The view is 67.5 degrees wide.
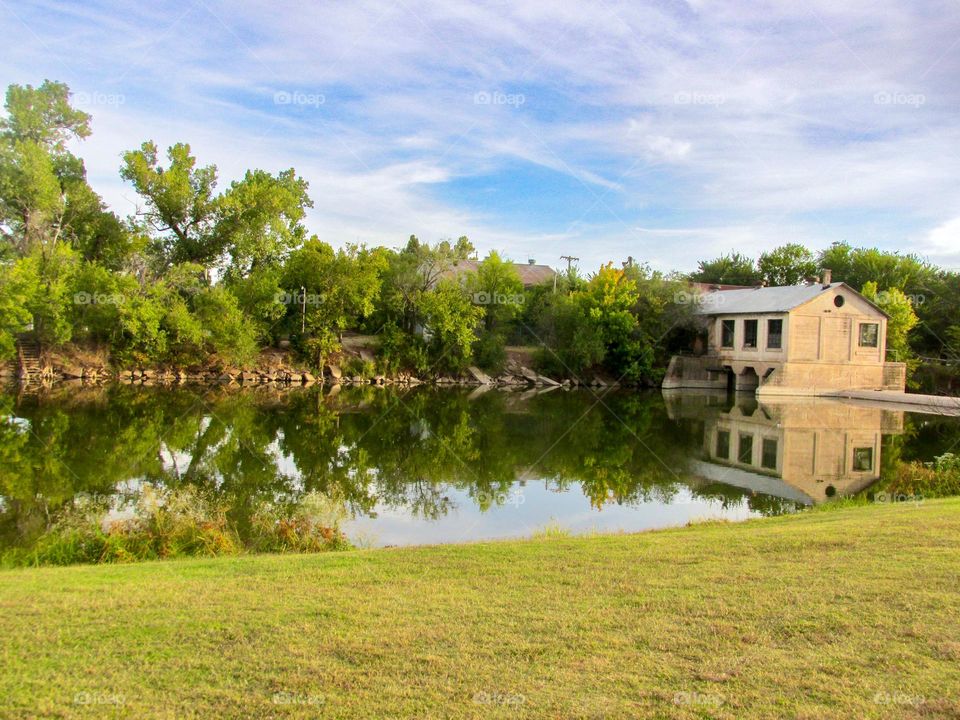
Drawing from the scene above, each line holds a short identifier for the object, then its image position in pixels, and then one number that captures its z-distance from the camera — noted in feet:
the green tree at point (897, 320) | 151.80
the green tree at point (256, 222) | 133.80
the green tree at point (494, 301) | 148.56
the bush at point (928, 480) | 47.34
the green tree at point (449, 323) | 140.15
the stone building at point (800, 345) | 135.23
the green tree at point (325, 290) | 133.39
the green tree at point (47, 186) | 113.80
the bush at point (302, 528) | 30.50
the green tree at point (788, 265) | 209.46
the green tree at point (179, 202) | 127.95
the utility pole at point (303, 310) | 136.46
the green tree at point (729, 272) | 217.36
